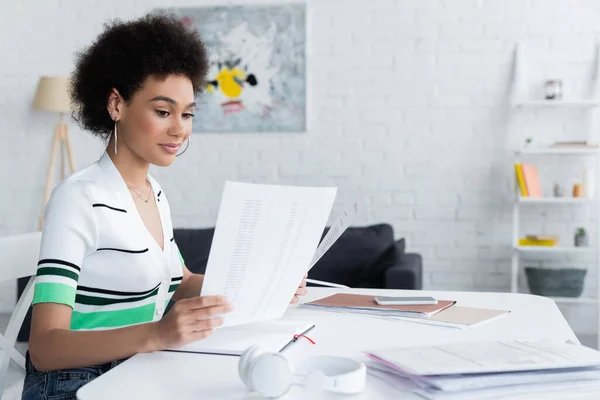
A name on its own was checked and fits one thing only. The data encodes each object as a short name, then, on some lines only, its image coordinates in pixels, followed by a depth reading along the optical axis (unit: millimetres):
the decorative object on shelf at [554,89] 4051
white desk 955
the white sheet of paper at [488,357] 943
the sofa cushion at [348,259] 3543
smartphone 1553
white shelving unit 3951
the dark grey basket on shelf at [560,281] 3924
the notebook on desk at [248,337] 1163
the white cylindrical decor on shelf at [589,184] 4008
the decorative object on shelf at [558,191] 4047
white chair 1495
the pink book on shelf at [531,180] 4004
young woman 1149
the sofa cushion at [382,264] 3152
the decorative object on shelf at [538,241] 4027
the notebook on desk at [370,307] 1467
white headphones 910
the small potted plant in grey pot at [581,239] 4020
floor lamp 4293
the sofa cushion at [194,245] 3555
